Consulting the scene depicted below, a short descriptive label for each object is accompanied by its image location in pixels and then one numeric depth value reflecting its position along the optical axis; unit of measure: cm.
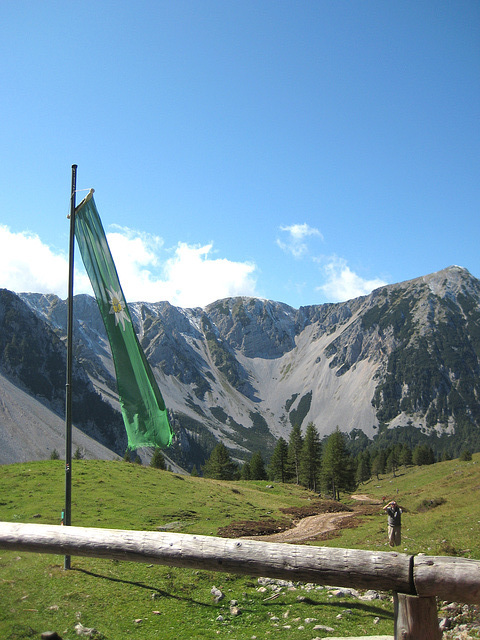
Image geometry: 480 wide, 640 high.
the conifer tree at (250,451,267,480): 9788
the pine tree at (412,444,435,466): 13500
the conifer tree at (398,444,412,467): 13775
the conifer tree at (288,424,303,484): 9269
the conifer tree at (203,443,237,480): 9275
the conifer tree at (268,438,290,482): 9412
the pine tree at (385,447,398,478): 13418
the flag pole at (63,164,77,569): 1454
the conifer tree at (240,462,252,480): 10112
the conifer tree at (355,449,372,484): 13300
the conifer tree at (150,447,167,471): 9544
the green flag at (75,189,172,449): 1222
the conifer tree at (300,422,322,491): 9019
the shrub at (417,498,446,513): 4047
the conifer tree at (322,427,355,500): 8169
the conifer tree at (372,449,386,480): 13842
